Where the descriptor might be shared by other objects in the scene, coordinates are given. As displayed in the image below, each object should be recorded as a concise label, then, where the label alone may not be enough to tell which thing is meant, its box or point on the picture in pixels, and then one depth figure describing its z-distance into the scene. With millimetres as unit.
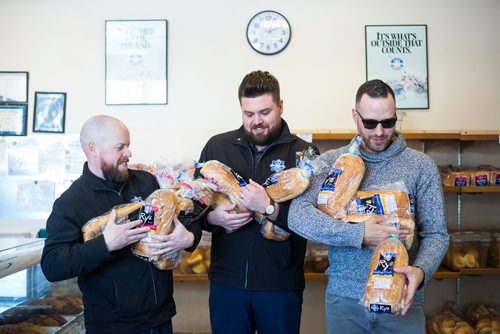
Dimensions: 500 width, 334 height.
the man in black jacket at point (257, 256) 2137
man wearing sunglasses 1666
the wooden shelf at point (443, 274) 3380
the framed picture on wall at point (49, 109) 3873
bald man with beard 1782
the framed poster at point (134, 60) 3840
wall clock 3822
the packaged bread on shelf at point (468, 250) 3502
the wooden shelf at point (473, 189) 3486
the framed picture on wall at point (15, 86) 3875
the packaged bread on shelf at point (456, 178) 3514
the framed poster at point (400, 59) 3840
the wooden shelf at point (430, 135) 3465
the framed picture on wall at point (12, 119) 3875
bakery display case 2014
